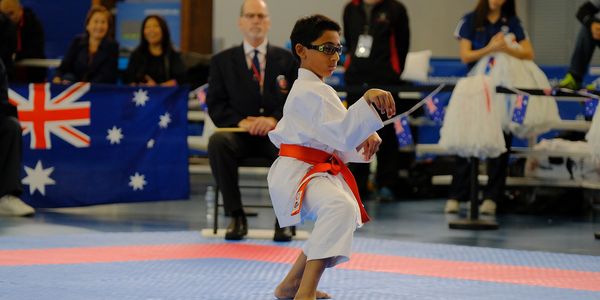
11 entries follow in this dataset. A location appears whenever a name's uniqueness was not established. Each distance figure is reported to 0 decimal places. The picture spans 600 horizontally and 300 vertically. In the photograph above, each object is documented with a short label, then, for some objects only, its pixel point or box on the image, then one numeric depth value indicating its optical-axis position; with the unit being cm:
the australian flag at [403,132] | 1246
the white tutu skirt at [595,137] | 1070
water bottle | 1249
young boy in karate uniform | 626
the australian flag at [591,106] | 1153
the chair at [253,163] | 1059
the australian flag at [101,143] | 1262
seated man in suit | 1054
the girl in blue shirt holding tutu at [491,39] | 1301
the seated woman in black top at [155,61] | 1416
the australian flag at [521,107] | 1233
